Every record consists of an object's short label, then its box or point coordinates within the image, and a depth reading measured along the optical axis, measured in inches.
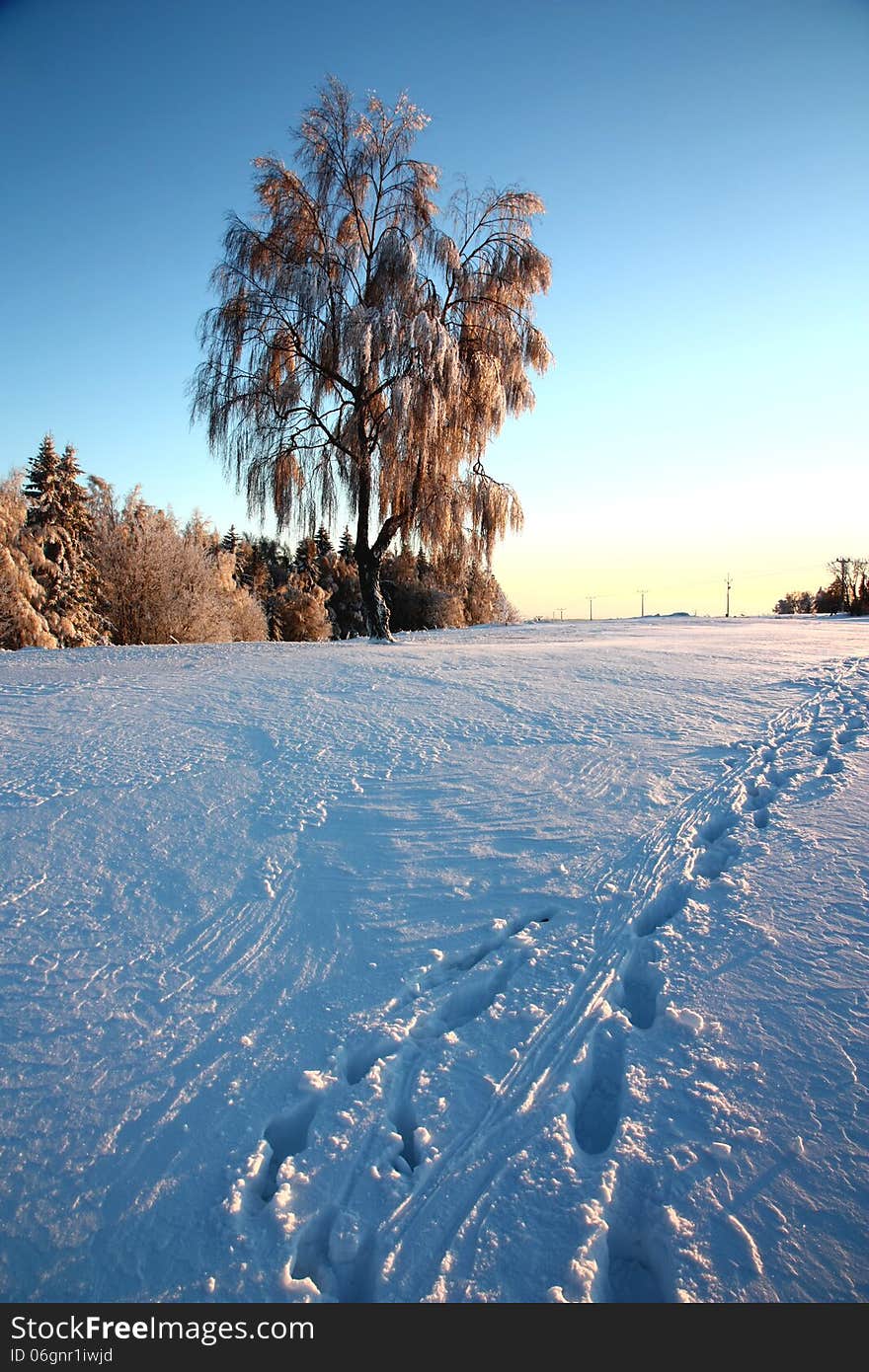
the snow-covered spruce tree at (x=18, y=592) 703.1
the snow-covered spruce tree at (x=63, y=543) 838.2
